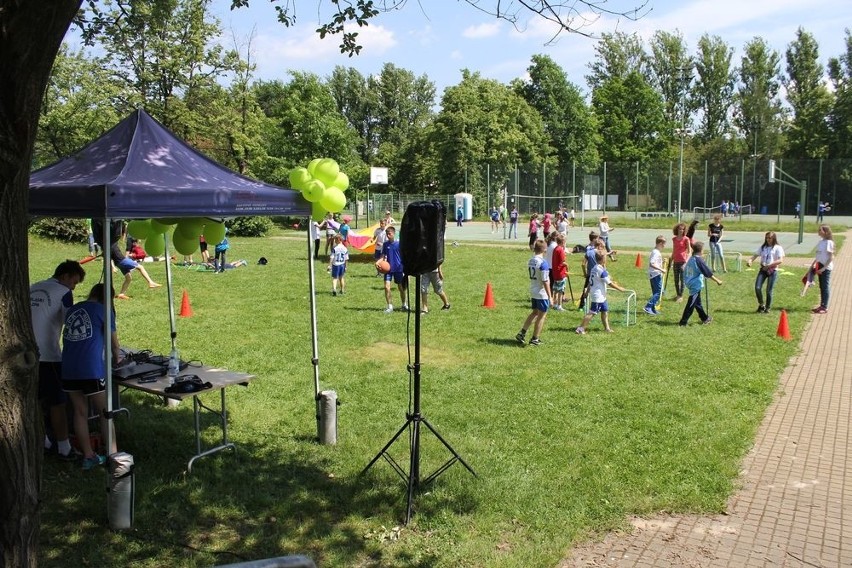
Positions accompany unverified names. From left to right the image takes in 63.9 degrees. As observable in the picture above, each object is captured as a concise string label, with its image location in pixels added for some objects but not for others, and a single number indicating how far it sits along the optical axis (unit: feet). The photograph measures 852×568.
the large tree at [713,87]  249.96
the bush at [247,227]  113.09
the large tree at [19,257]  9.53
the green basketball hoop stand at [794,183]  98.32
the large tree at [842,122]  190.29
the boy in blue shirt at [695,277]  38.65
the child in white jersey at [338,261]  49.21
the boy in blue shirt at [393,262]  44.39
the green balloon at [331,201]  20.85
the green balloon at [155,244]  26.32
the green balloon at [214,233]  25.42
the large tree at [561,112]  220.43
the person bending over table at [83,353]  18.28
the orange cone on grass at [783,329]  37.19
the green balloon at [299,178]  20.91
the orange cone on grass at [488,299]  46.34
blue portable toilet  166.61
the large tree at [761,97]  239.50
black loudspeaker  16.81
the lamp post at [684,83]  254.27
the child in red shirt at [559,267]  42.60
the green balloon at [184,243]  24.95
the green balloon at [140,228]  25.52
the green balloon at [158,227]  24.61
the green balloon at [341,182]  21.39
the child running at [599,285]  36.37
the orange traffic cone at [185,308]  43.05
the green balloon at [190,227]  24.36
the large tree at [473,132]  187.52
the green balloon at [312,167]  20.95
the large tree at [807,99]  198.90
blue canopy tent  16.05
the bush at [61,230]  94.53
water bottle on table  19.81
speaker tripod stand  16.83
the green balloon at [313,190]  20.59
